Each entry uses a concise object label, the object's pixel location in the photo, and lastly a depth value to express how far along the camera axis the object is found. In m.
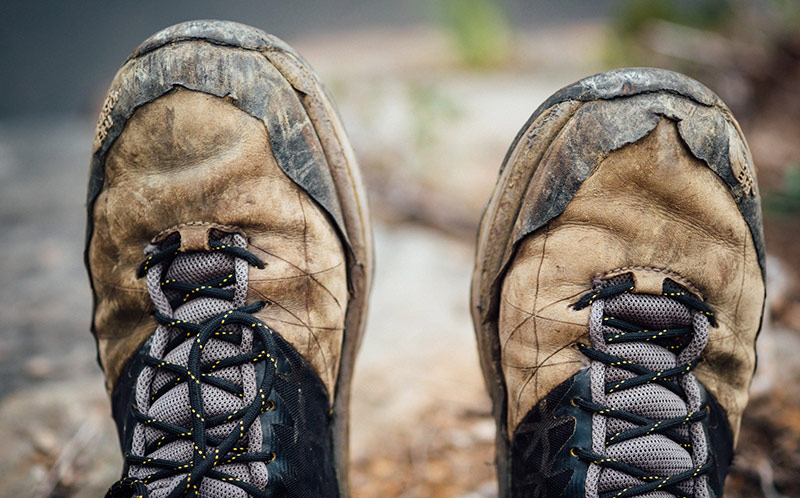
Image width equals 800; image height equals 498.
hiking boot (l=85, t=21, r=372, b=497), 0.53
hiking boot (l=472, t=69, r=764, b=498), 0.52
